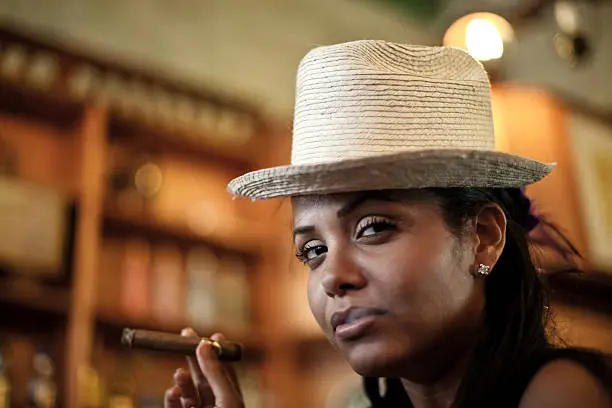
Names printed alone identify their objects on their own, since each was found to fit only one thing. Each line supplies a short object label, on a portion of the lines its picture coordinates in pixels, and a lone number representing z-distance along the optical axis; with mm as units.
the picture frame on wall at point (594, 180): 3467
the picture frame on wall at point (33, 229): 2576
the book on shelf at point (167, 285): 3039
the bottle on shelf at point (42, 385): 2521
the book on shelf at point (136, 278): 2951
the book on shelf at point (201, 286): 3148
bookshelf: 2650
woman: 1012
